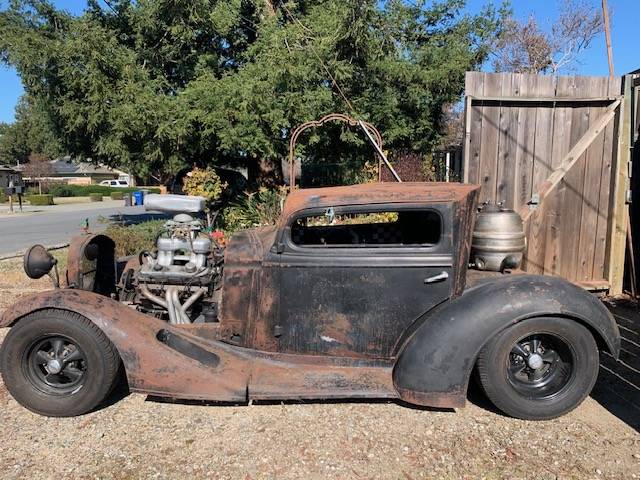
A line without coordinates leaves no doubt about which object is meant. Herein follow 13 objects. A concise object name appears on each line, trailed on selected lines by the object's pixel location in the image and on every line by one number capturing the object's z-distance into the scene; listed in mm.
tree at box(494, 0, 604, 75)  21609
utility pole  5633
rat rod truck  3166
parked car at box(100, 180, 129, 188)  62716
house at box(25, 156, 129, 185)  71350
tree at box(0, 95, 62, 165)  62281
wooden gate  5352
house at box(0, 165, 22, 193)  48375
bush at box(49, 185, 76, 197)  44031
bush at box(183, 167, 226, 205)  9767
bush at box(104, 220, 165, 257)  7941
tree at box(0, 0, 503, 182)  8148
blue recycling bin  27203
